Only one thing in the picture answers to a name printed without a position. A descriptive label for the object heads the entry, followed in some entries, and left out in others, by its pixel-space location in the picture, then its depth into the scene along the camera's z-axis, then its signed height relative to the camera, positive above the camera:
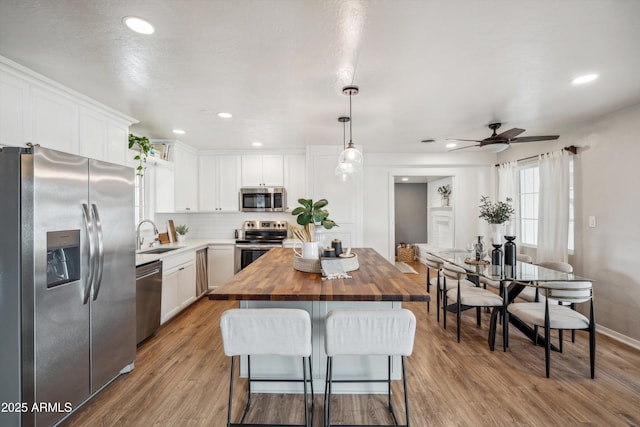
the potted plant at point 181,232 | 4.82 -0.30
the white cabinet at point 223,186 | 5.25 +0.47
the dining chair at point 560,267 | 3.19 -0.62
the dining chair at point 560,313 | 2.47 -0.90
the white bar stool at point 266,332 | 1.68 -0.67
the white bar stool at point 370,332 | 1.68 -0.67
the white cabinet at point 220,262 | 4.88 -0.79
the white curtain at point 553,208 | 3.91 +0.05
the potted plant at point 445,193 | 7.22 +0.46
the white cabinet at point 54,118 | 2.12 +0.80
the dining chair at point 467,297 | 3.08 -0.90
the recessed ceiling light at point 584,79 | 2.41 +1.08
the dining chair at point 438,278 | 3.66 -0.84
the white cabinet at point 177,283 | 3.55 -0.90
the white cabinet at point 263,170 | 5.23 +0.74
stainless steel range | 4.80 -0.44
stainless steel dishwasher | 2.94 -0.87
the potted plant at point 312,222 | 2.48 -0.08
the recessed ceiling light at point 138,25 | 1.67 +1.07
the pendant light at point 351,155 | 2.62 +0.53
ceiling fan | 3.31 +0.80
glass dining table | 2.72 -0.60
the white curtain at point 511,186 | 5.03 +0.43
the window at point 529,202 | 4.66 +0.15
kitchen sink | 3.85 -0.49
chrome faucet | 3.76 -0.35
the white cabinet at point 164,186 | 4.29 +0.40
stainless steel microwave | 5.11 +0.23
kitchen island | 1.77 -0.49
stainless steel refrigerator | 1.70 -0.43
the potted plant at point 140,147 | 3.59 +0.82
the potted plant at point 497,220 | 3.39 -0.09
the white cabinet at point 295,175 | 5.23 +0.65
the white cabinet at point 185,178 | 4.56 +0.57
